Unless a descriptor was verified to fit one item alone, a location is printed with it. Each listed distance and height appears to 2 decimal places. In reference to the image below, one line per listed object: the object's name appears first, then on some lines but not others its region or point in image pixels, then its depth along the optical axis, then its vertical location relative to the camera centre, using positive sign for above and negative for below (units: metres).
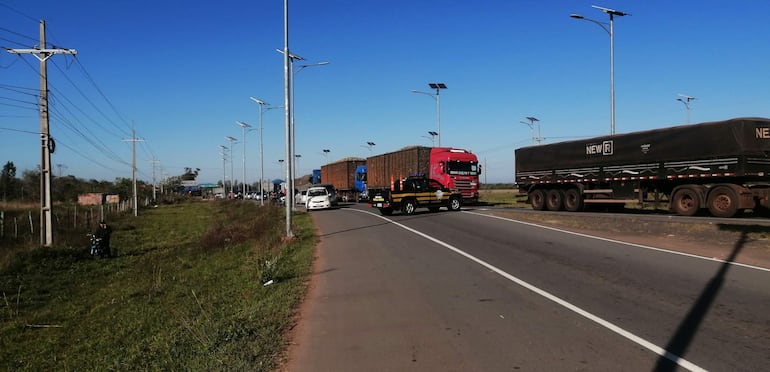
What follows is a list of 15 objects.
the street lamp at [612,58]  27.11 +6.42
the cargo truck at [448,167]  32.91 +1.13
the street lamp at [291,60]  19.73 +5.84
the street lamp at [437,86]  46.53 +8.50
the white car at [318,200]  41.34 -1.03
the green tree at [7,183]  64.22 +1.19
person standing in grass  20.03 -1.64
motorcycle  20.14 -2.11
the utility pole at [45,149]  21.02 +1.69
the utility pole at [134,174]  50.99 +1.53
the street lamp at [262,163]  46.15 +2.39
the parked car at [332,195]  43.28 -0.69
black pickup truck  28.92 -0.59
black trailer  18.50 +0.47
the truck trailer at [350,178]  54.45 +0.85
